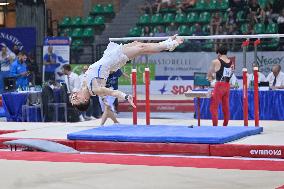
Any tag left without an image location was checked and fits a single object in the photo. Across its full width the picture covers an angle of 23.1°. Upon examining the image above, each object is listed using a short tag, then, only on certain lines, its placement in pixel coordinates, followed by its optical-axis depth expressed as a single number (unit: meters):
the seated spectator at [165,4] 23.31
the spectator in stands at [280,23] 19.75
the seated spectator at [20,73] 17.16
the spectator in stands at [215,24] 20.34
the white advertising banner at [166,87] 18.22
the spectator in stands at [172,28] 21.50
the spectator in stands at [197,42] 18.78
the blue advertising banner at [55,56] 19.19
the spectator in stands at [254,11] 20.50
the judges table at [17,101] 14.83
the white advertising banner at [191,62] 16.89
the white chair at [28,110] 14.73
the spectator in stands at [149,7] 23.50
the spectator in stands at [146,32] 21.61
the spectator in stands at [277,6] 20.61
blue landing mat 9.73
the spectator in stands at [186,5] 22.75
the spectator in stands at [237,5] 21.13
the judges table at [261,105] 13.66
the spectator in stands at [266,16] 20.42
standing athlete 11.42
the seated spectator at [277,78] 14.20
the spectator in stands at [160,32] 20.70
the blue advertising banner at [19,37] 20.25
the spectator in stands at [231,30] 20.17
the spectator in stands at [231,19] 20.50
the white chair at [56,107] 14.75
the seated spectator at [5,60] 19.81
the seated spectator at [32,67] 19.72
